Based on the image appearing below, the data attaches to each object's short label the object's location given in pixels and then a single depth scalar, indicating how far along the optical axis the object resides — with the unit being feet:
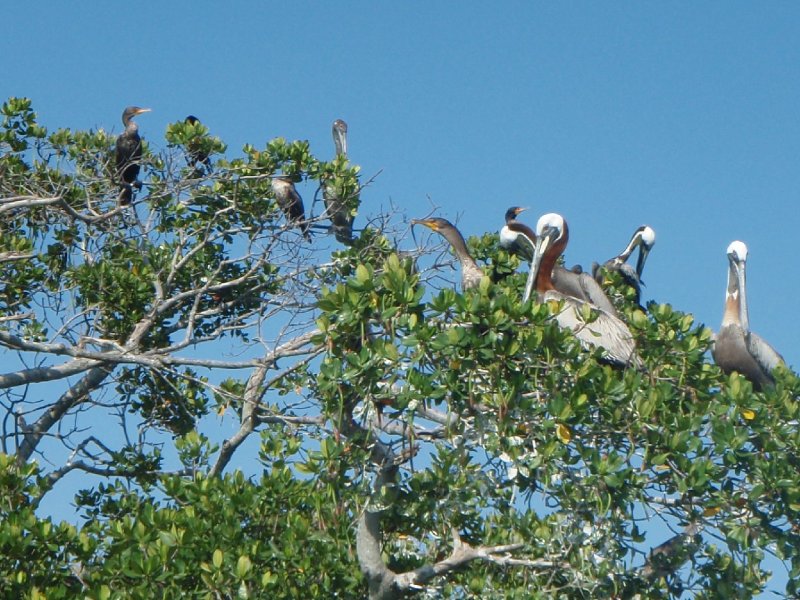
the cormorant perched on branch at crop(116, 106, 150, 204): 59.67
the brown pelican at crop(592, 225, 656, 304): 71.00
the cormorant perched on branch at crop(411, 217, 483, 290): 58.18
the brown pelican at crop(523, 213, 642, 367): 43.83
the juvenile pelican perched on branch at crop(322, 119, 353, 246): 57.36
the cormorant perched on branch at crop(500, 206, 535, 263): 66.88
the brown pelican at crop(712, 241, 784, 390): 55.26
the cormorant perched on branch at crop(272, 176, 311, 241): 58.54
